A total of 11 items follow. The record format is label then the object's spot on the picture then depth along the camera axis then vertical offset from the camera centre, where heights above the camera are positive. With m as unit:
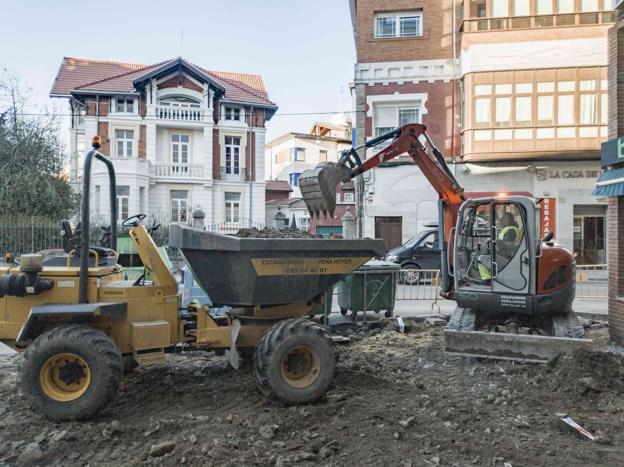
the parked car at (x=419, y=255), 17.52 -0.73
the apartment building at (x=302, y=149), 48.69 +8.01
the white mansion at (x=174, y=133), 29.52 +5.59
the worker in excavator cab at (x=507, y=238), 7.81 -0.07
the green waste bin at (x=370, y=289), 10.28 -1.10
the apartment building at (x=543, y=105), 19.61 +4.74
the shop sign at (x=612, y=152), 8.11 +1.26
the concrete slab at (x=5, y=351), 7.98 -1.80
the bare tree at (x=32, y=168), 17.77 +2.21
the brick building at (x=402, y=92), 21.56 +5.68
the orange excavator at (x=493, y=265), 7.18 -0.47
